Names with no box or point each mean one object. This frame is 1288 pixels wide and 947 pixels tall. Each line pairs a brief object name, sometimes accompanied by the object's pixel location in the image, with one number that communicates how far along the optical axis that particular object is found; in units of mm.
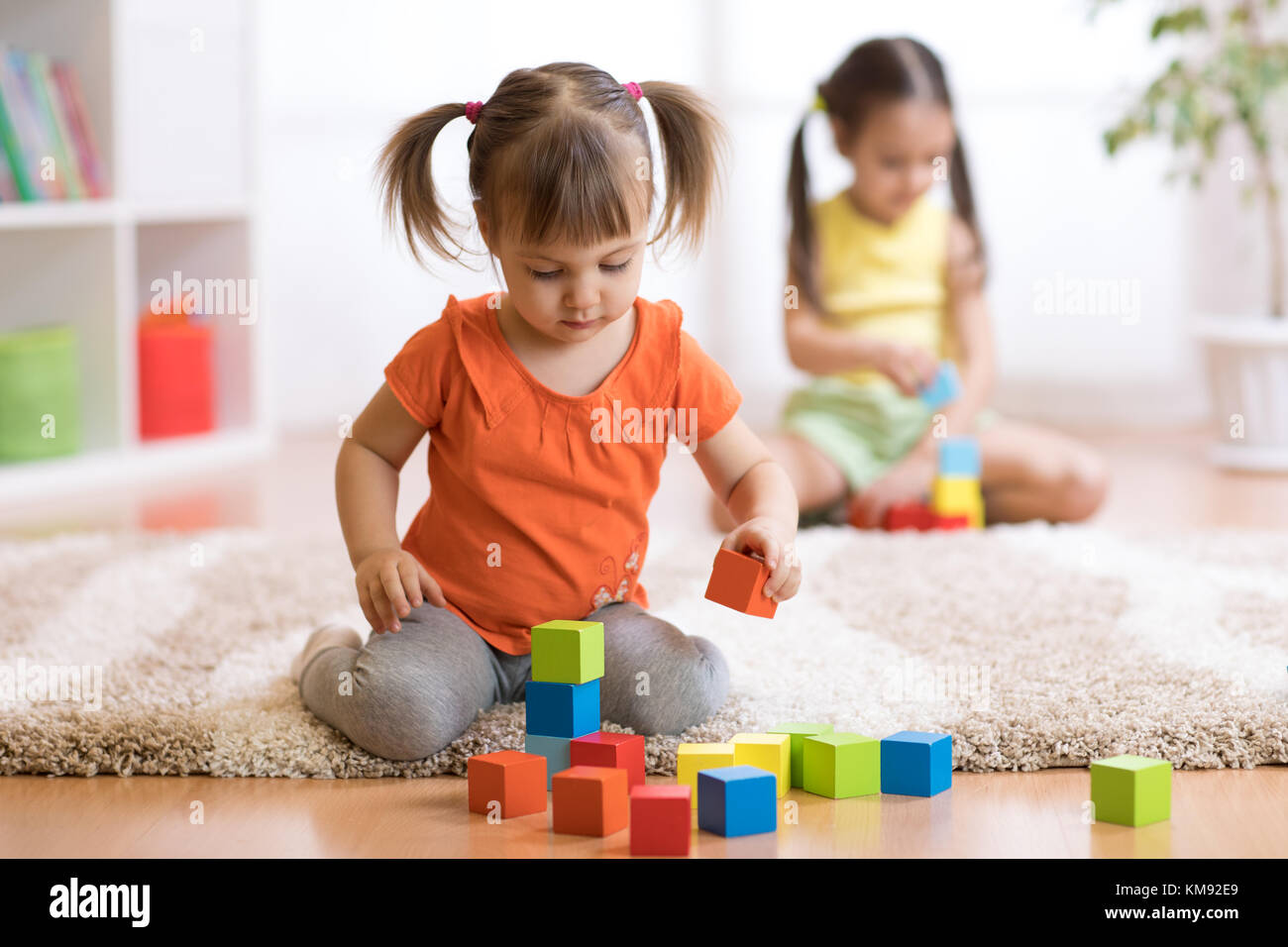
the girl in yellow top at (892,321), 1972
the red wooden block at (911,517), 1894
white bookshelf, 2352
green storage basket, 2217
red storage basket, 2521
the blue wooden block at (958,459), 1896
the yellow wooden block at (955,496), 1894
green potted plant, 2279
